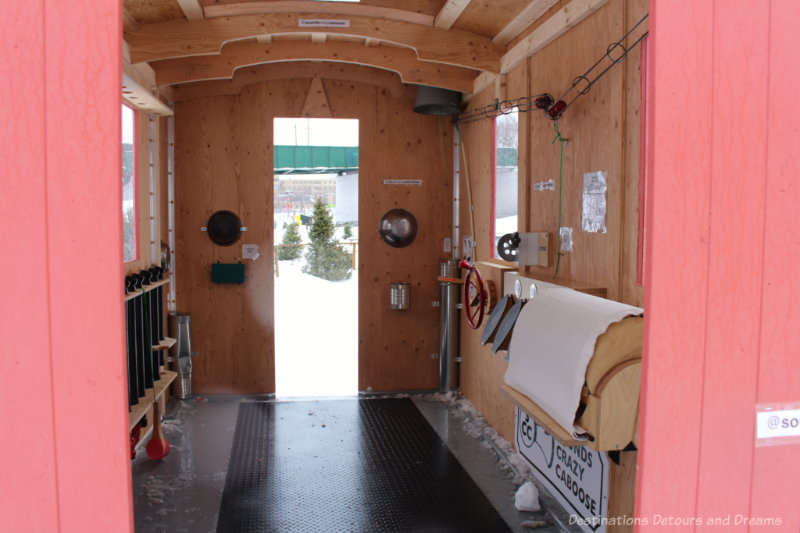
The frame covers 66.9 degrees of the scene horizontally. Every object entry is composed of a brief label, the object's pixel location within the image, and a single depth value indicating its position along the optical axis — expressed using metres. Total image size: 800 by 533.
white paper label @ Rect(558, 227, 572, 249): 3.72
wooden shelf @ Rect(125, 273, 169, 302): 4.00
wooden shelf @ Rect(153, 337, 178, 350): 4.69
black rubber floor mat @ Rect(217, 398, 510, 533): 3.68
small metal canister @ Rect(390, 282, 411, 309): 6.23
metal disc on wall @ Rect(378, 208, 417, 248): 6.26
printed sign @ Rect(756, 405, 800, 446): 1.23
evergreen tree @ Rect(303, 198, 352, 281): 17.34
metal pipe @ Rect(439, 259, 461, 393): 6.15
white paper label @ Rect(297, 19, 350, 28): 4.45
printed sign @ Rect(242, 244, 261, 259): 6.17
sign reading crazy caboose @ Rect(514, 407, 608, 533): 2.89
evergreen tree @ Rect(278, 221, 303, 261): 18.83
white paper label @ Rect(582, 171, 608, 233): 3.26
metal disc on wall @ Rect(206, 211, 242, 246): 6.10
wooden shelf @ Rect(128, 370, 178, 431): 3.87
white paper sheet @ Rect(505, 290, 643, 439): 2.44
